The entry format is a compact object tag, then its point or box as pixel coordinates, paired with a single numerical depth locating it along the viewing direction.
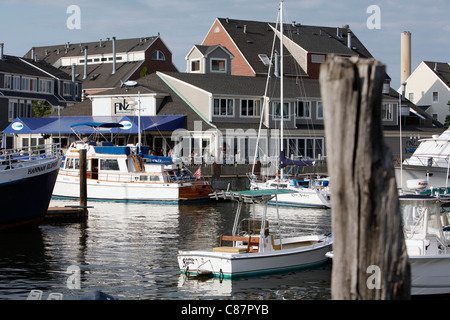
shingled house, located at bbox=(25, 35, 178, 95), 93.69
